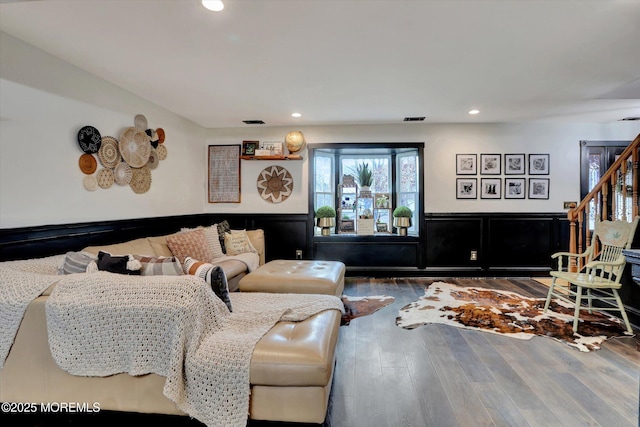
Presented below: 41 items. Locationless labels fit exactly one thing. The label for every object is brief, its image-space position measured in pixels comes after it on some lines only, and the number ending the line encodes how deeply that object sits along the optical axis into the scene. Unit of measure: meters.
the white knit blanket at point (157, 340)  1.48
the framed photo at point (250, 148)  5.08
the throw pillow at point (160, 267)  1.80
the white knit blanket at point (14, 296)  1.60
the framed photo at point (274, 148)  5.00
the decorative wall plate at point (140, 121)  3.57
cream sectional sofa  1.50
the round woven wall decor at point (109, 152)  3.12
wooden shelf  4.96
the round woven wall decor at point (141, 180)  3.55
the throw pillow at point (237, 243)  4.22
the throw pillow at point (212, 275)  1.78
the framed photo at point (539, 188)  4.96
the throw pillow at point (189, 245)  3.48
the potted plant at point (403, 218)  5.06
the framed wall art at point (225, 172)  5.19
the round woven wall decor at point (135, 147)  3.38
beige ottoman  2.96
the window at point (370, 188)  5.27
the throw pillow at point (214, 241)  3.94
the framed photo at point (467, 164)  4.98
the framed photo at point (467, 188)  4.99
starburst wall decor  5.14
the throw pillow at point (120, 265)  1.80
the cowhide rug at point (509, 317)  2.83
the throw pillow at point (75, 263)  1.89
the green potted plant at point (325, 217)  5.03
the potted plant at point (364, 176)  5.44
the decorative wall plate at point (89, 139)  2.88
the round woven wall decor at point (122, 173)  3.31
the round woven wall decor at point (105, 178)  3.10
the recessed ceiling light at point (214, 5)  1.88
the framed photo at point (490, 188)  4.98
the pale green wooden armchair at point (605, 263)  2.90
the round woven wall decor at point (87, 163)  2.90
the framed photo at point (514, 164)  4.95
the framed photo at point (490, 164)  4.96
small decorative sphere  4.91
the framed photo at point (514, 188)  4.96
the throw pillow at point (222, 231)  4.26
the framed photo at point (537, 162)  4.95
